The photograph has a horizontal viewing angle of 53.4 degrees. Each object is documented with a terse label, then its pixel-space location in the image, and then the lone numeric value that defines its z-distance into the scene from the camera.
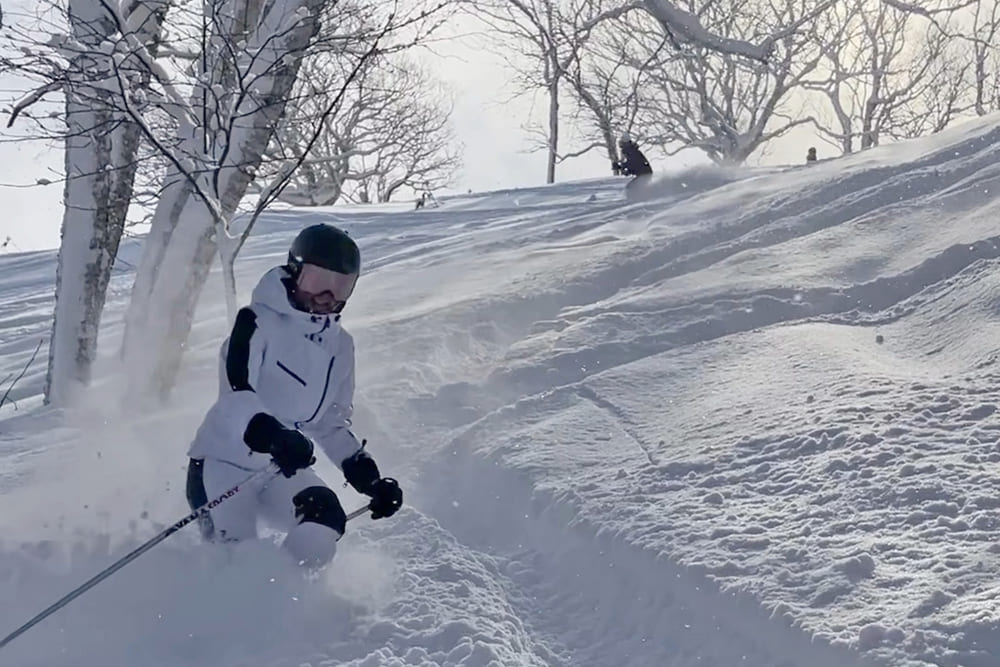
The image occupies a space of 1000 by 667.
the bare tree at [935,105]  32.28
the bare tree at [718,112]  26.41
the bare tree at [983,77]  28.68
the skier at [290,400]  3.65
